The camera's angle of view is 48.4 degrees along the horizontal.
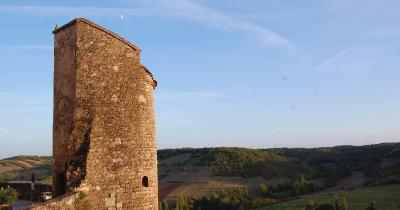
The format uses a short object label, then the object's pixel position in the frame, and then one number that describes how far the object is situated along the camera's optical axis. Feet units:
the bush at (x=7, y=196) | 44.96
